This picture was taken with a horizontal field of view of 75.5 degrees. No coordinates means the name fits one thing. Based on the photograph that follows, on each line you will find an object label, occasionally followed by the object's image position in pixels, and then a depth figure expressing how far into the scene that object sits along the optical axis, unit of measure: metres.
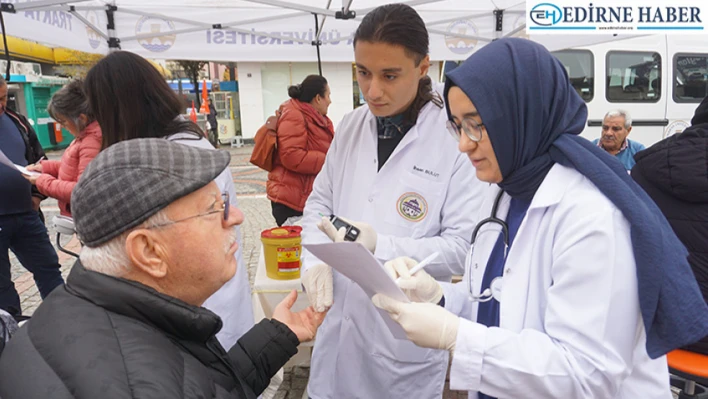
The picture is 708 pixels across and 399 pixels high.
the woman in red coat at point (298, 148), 4.13
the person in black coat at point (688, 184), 2.27
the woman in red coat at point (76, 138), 2.60
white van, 8.36
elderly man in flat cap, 0.85
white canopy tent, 4.20
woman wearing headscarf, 0.99
